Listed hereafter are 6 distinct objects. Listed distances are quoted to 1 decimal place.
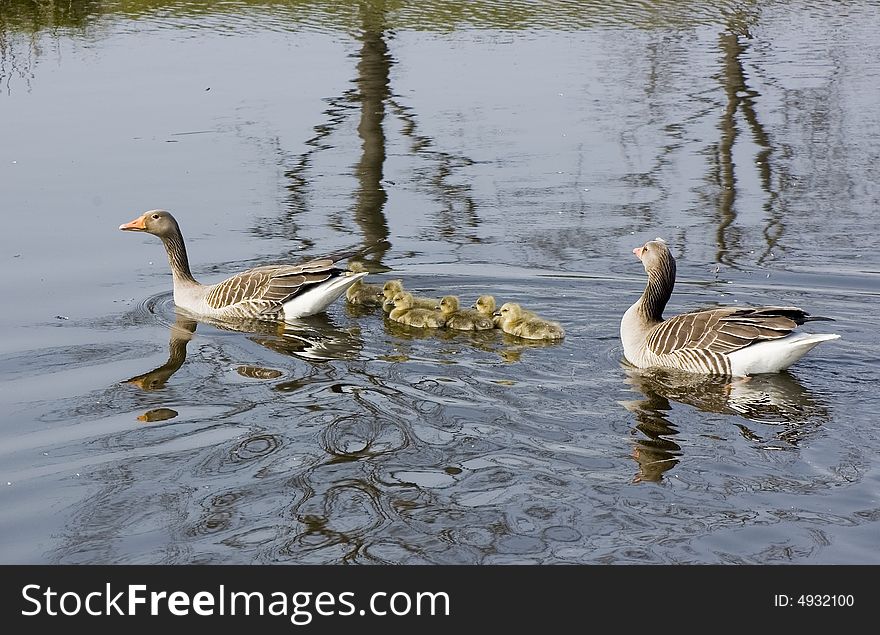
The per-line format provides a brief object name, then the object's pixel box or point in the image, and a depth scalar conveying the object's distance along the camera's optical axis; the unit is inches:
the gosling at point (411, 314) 730.2
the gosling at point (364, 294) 798.5
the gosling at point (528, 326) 705.6
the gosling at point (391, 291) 766.5
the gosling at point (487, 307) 740.6
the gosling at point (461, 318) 730.2
